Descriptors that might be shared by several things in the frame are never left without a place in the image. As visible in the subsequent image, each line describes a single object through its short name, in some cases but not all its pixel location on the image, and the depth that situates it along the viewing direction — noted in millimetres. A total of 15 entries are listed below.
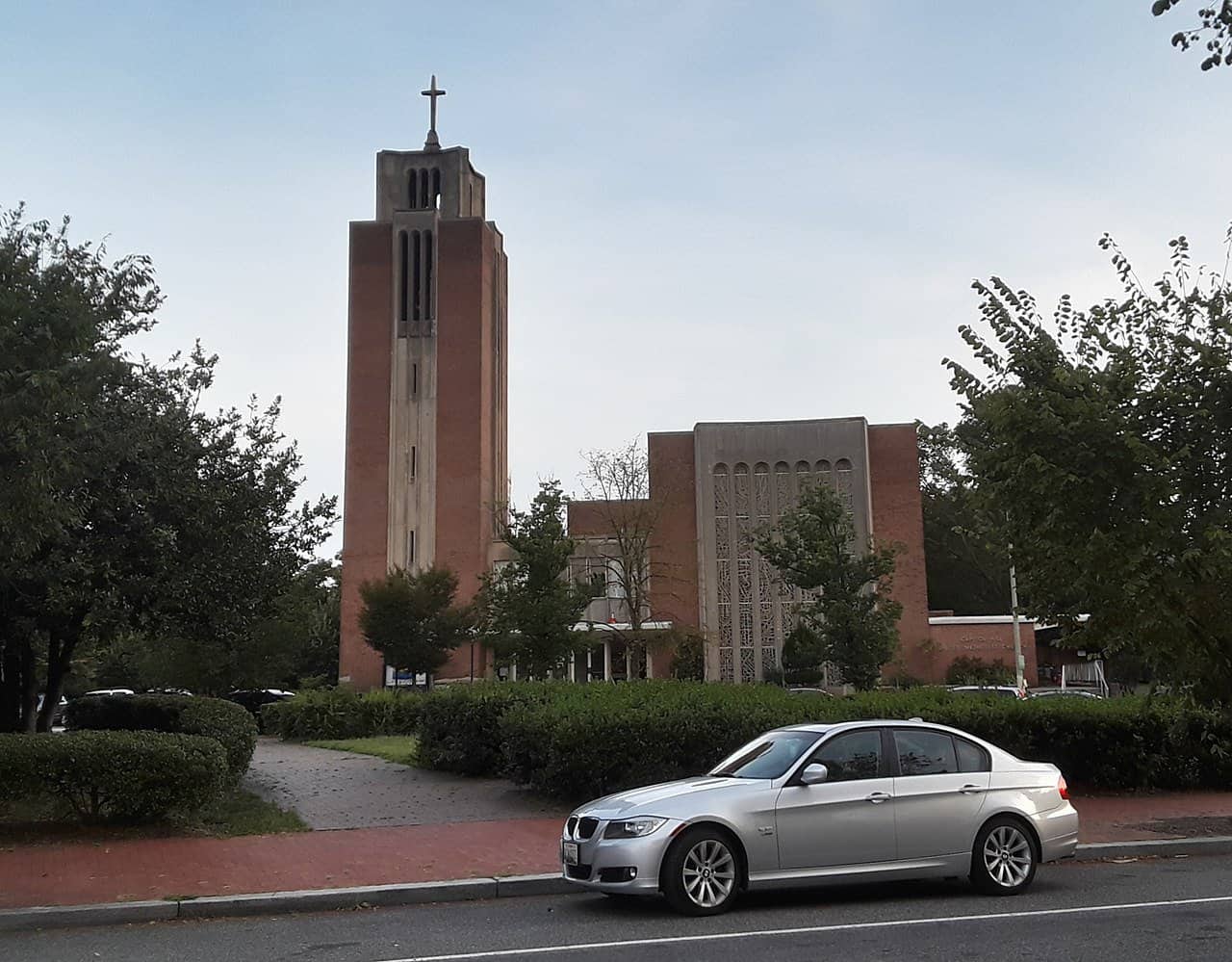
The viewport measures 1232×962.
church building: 54500
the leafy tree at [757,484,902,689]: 33531
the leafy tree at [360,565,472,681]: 47438
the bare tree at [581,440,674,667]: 49438
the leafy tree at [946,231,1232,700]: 13594
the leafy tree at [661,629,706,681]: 51219
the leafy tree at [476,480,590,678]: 33875
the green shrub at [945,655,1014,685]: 50750
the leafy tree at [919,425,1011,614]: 72625
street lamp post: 43219
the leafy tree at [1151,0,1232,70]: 7412
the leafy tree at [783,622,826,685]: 47688
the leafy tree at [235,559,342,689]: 30459
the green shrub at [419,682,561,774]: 18641
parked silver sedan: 9141
